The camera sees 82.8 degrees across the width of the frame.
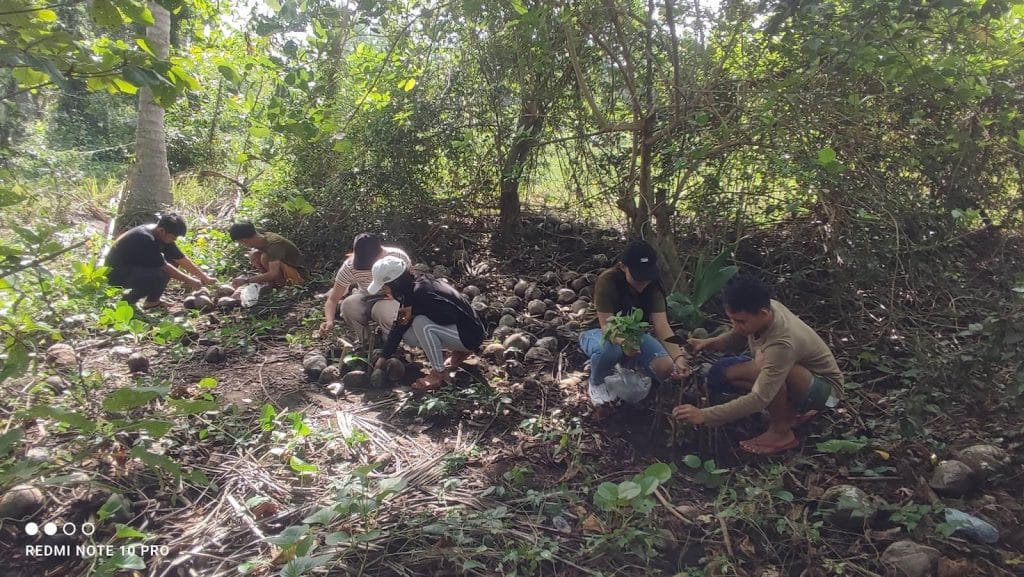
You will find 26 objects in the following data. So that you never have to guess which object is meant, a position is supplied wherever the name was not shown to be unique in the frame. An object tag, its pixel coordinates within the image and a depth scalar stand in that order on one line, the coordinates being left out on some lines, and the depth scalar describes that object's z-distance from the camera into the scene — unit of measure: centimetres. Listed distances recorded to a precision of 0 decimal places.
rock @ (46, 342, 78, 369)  330
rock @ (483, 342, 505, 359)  400
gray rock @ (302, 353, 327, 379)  374
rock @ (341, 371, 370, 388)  367
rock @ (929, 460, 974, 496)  249
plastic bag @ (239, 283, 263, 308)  475
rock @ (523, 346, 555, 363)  390
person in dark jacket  362
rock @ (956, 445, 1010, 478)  252
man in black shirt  460
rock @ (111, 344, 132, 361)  368
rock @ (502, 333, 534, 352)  401
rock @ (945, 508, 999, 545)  221
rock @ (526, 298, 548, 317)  452
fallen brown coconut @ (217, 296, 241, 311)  475
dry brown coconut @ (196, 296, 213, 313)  472
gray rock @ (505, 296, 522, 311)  462
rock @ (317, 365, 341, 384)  371
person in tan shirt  269
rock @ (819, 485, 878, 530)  235
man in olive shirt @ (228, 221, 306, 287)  489
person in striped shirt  394
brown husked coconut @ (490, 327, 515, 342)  421
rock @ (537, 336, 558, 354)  402
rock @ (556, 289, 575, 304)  466
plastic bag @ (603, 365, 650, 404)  314
